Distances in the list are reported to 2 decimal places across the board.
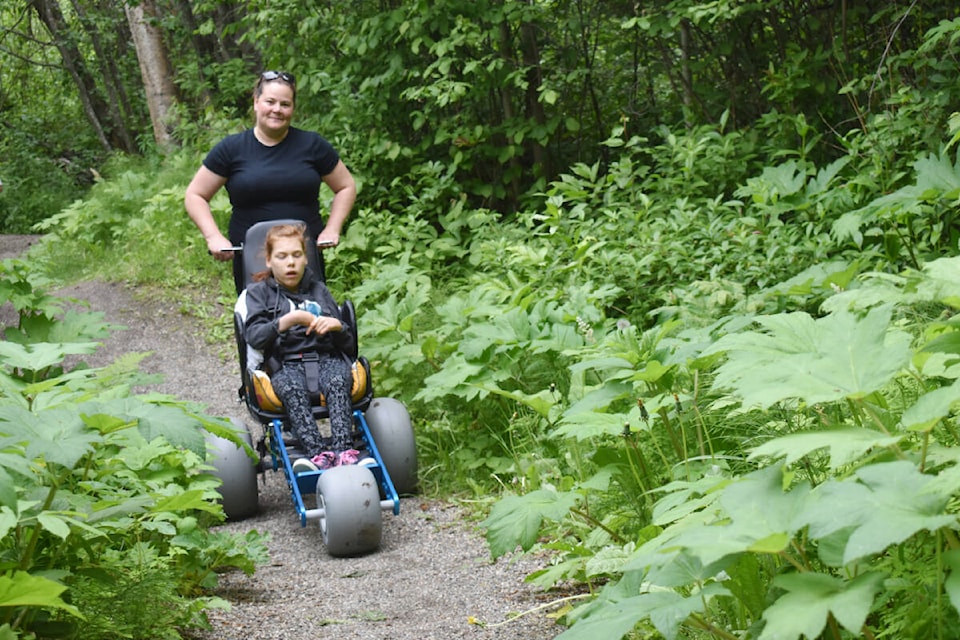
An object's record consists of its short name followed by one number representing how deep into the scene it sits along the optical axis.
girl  4.88
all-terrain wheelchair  4.39
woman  5.65
